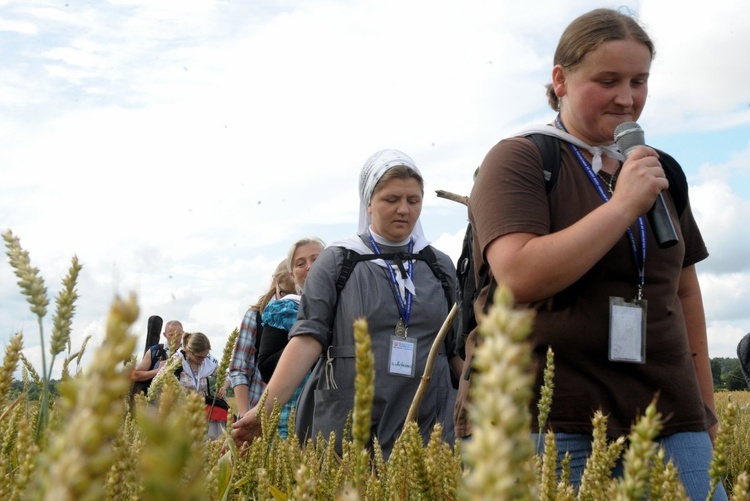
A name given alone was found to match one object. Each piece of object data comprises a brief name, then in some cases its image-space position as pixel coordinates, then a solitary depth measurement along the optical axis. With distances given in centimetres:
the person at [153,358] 1124
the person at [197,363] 1144
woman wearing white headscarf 463
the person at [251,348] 698
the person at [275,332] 641
